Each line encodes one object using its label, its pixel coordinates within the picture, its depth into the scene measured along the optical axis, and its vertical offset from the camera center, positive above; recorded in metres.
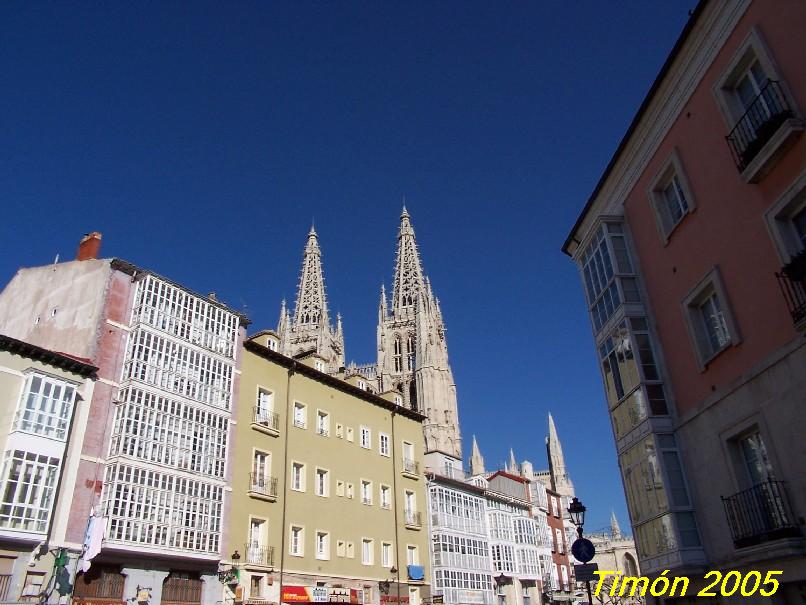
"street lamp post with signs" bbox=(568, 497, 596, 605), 16.56 +2.04
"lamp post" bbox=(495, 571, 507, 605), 48.38 +3.93
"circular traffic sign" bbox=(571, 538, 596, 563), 16.56 +2.04
